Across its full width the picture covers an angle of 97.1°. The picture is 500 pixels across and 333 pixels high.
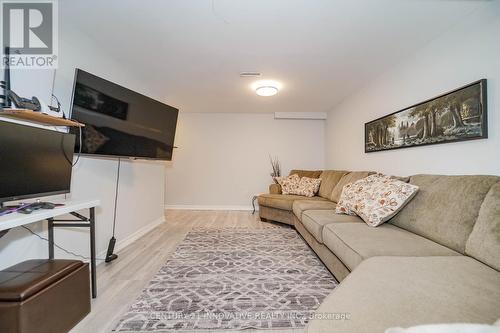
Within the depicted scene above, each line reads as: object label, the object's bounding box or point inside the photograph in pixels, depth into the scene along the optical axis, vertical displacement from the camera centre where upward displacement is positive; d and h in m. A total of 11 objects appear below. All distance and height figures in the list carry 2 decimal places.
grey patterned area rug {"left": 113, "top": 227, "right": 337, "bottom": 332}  1.42 -0.99
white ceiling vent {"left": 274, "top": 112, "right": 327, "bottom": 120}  4.95 +1.16
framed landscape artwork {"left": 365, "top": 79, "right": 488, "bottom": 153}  1.66 +0.42
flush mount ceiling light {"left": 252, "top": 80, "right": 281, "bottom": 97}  3.17 +1.17
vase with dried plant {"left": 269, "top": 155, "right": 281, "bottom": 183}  5.03 +0.01
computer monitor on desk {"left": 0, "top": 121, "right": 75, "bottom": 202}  1.23 +0.04
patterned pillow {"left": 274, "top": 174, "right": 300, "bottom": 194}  4.21 -0.32
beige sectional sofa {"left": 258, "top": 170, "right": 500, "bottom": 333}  0.82 -0.54
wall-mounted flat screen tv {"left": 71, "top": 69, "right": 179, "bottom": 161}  1.93 +0.49
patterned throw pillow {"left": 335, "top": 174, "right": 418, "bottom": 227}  1.91 -0.30
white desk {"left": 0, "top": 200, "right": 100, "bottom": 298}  1.23 -0.30
